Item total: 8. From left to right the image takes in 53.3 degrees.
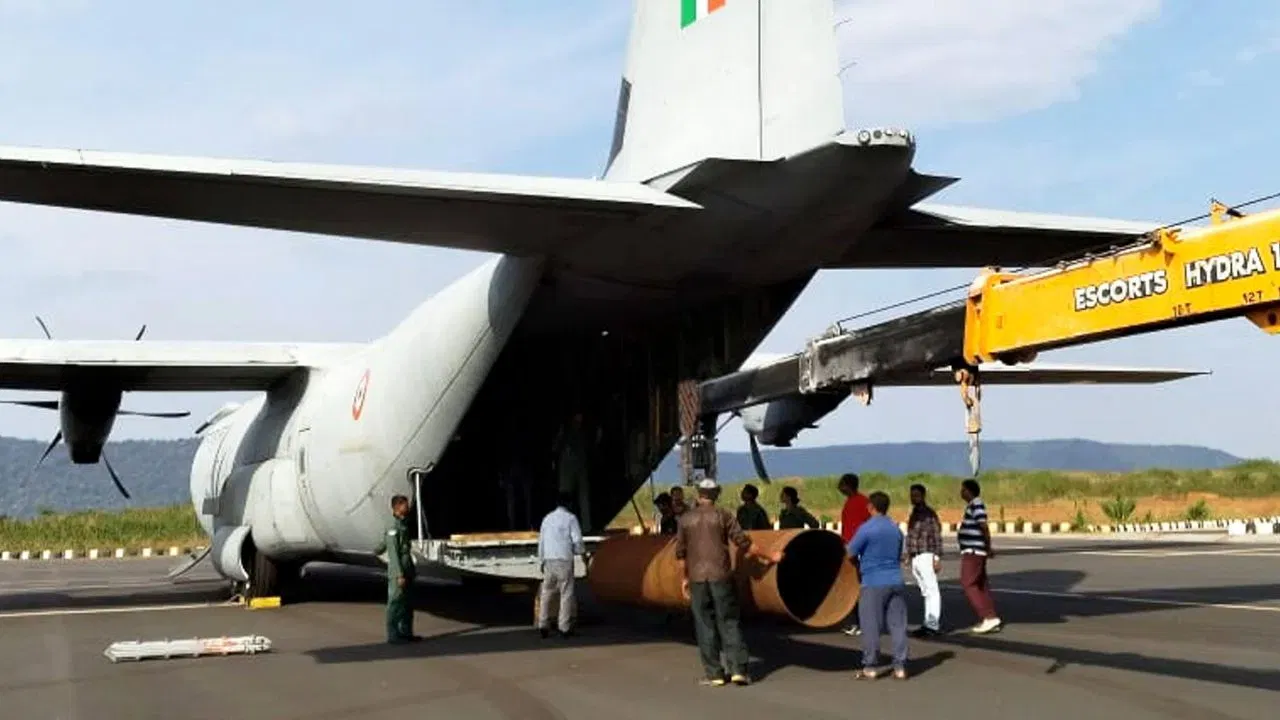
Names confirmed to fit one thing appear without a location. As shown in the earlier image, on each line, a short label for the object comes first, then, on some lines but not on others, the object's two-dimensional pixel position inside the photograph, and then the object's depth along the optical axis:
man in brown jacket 9.52
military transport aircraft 9.06
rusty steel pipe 10.25
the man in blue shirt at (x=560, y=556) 12.11
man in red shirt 12.48
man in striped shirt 12.28
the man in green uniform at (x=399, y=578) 12.41
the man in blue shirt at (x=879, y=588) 9.65
